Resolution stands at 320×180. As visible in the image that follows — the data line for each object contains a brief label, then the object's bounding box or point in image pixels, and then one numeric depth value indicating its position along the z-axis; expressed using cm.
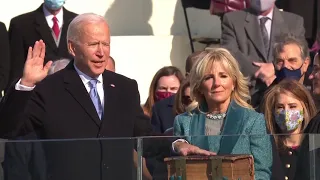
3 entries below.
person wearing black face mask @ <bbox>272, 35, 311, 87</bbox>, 1958
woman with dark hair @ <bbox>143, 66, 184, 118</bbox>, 2111
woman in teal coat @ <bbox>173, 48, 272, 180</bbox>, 1387
